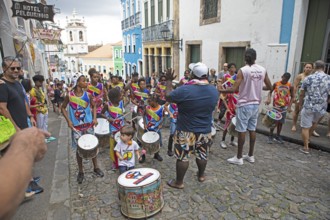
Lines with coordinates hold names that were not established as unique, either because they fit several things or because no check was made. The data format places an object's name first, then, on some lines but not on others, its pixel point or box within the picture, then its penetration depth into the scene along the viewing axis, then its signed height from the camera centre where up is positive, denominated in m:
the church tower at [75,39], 70.81 +4.71
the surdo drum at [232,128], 5.25 -1.65
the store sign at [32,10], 6.57 +1.23
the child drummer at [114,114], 4.54 -1.13
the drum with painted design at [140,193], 3.01 -1.74
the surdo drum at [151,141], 4.49 -1.60
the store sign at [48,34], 13.38 +1.15
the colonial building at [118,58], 41.94 -0.59
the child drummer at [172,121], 5.10 -1.40
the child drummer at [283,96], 5.55 -0.96
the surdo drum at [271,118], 5.64 -1.48
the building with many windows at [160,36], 15.09 +1.33
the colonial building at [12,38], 7.69 +0.56
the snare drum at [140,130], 5.02 -1.57
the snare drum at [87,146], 3.91 -1.48
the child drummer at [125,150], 3.80 -1.52
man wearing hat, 3.44 -0.91
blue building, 22.94 +2.08
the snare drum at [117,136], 4.28 -1.46
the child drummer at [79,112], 4.15 -1.00
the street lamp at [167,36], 14.68 +1.19
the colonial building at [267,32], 7.31 +0.82
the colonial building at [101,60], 52.09 -1.17
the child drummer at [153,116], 4.82 -1.21
